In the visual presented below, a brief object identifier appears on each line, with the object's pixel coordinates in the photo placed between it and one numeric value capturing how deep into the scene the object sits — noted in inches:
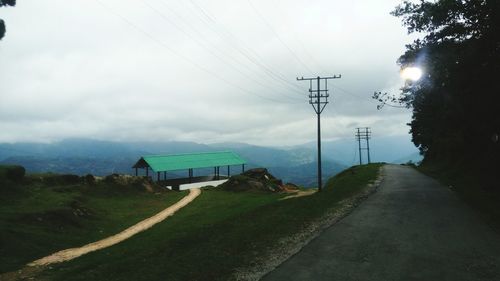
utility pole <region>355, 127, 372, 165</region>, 4922.5
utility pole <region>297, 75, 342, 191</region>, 1830.7
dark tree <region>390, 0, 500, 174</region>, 1055.6
